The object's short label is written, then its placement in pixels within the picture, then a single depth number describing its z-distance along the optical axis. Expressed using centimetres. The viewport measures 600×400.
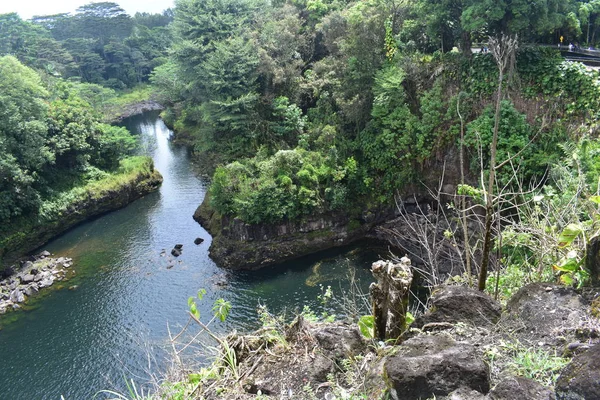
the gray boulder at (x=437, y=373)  402
